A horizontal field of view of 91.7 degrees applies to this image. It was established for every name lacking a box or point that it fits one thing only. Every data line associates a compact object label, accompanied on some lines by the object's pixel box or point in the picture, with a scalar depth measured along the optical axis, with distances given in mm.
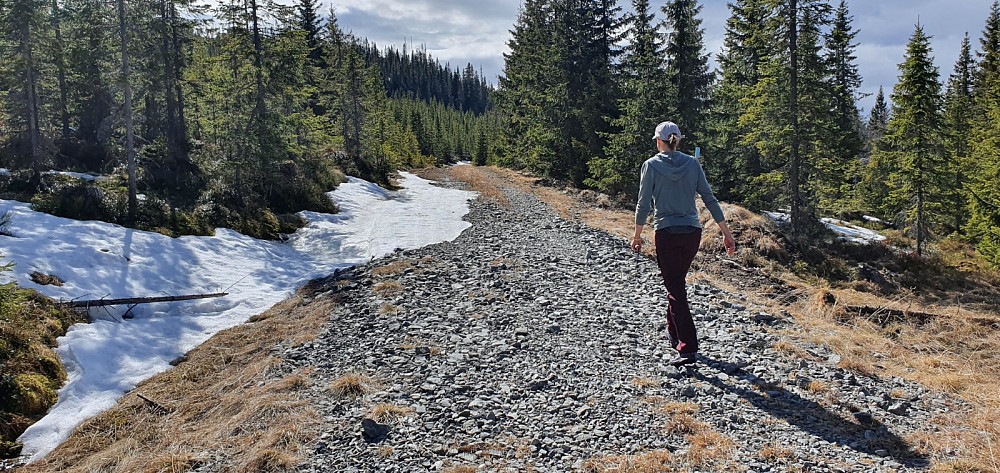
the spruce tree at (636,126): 19938
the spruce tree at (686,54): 23453
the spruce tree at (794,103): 17578
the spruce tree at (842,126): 18375
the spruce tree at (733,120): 23828
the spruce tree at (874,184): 34344
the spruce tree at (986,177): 17812
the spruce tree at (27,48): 18047
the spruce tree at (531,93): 28391
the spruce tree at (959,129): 24997
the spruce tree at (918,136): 21391
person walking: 5117
